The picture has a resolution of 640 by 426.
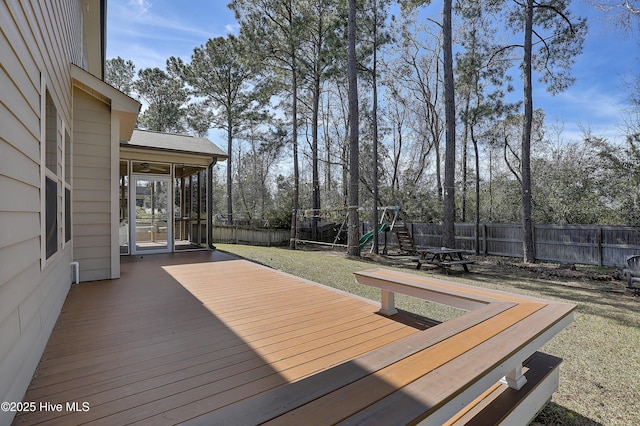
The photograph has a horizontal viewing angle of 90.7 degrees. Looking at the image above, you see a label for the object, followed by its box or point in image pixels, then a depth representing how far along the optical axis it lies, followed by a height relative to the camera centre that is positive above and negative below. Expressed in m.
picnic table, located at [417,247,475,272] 7.98 -1.23
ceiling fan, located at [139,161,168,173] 8.14 +1.29
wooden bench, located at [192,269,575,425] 1.12 -0.72
